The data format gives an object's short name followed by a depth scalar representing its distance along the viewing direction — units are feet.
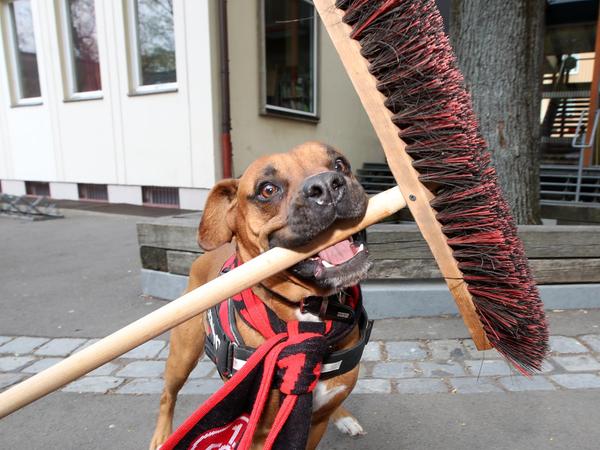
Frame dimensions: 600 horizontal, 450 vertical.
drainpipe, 24.90
